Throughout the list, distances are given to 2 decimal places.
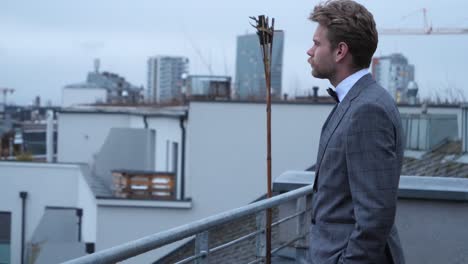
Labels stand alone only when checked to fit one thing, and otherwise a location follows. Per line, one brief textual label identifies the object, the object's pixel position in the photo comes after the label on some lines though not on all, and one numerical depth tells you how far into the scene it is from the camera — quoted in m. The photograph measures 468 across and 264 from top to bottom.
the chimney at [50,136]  37.00
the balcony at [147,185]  22.83
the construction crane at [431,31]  34.51
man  2.64
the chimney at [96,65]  64.56
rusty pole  3.98
